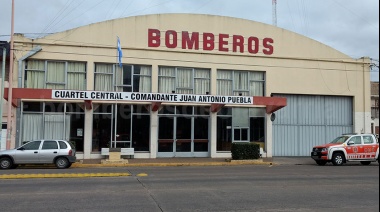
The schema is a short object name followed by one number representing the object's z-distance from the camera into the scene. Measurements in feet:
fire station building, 77.15
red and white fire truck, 69.82
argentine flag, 75.30
